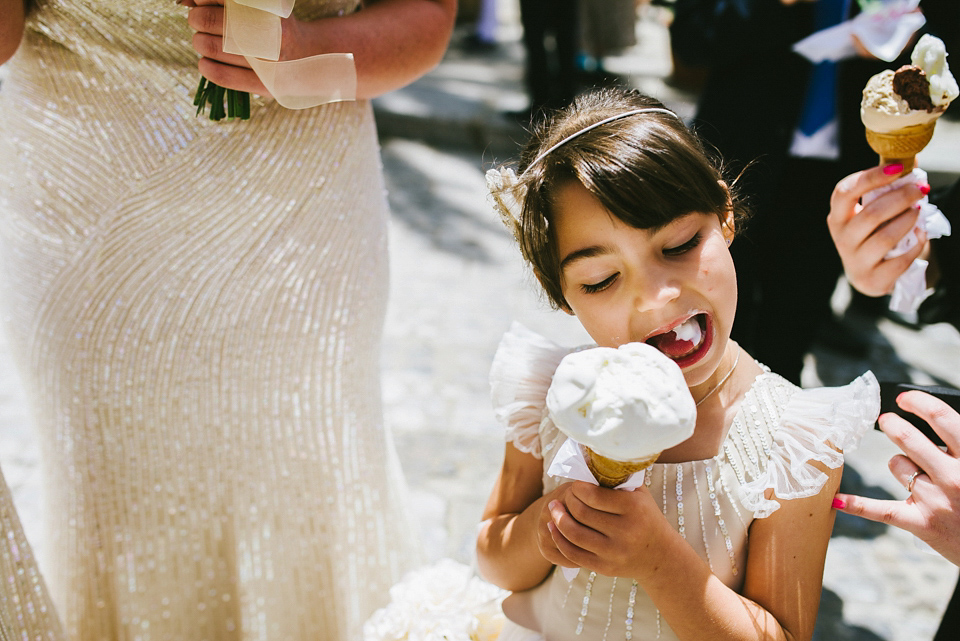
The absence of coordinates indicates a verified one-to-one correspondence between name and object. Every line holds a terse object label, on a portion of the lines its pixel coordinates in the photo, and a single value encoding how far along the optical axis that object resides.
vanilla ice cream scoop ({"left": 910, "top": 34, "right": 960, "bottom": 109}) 1.46
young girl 1.29
